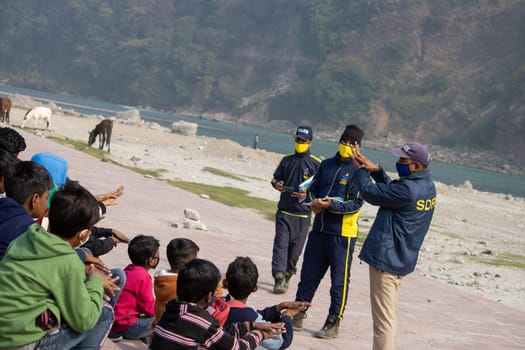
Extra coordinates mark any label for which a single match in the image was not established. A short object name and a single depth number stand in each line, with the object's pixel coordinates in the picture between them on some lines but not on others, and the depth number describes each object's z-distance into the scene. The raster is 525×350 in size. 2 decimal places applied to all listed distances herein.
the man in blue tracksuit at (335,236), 6.48
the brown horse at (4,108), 26.19
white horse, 28.38
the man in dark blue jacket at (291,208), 7.88
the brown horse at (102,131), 24.91
